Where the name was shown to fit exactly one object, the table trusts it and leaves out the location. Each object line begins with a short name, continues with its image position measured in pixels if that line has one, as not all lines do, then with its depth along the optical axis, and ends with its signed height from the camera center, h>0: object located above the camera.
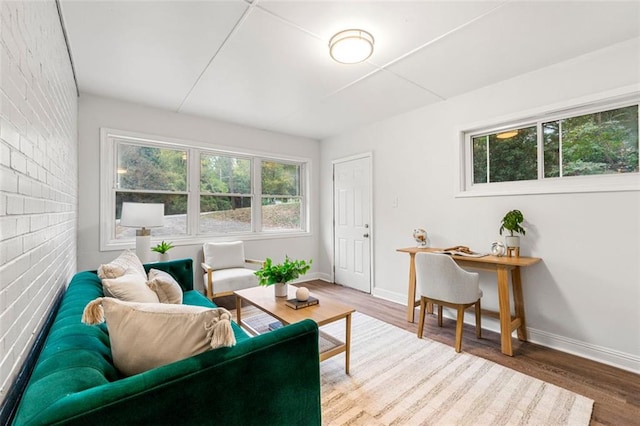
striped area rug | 1.64 -1.17
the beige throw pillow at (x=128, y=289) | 1.48 -0.40
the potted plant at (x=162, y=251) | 3.18 -0.41
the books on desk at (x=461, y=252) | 2.72 -0.38
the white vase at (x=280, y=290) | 2.44 -0.65
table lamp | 2.84 -0.05
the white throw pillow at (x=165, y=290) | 1.84 -0.50
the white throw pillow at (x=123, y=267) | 1.66 -0.34
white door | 4.17 -0.12
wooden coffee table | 2.03 -0.74
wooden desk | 2.37 -0.63
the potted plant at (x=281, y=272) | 2.34 -0.48
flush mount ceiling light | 1.99 +1.22
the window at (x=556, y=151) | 2.27 +0.58
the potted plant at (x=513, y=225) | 2.55 -0.10
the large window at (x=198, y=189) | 3.30 +0.36
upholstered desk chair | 2.37 -0.60
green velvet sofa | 0.66 -0.47
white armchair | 3.18 -0.70
